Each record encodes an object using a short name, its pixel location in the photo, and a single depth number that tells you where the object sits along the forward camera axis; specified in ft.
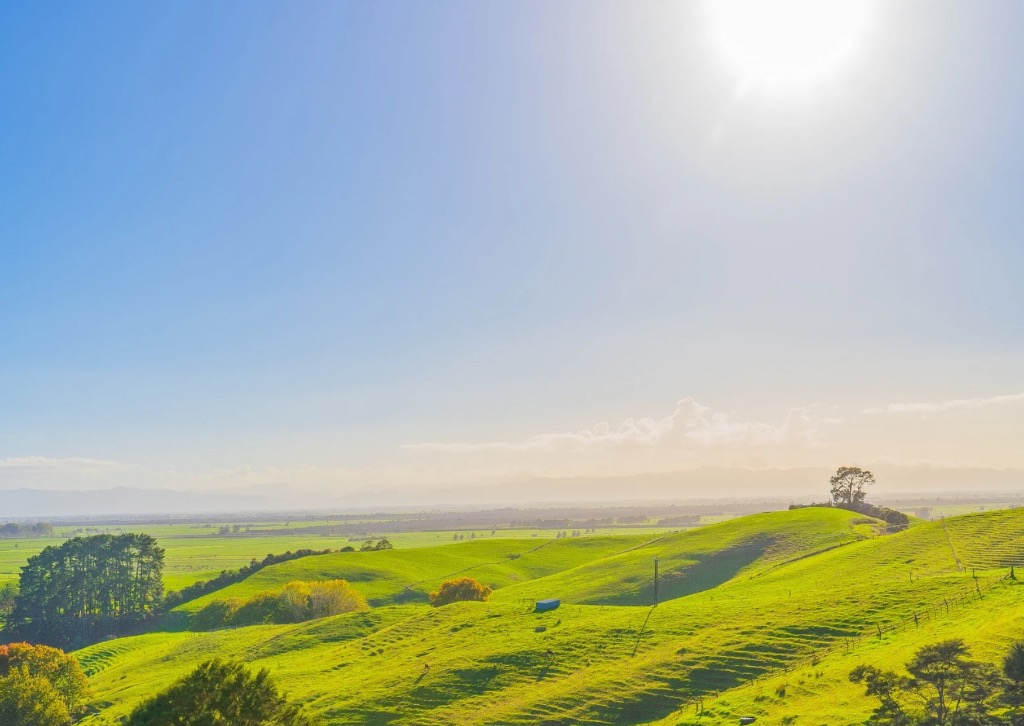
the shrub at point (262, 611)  401.00
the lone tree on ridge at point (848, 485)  579.89
